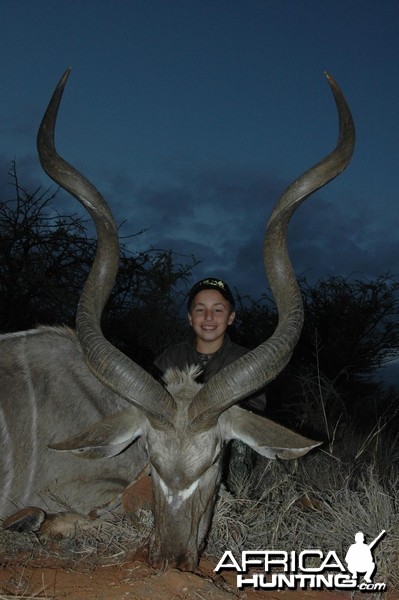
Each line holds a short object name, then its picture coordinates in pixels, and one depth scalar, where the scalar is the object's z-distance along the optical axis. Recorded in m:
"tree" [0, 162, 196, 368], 7.44
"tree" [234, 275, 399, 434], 9.23
